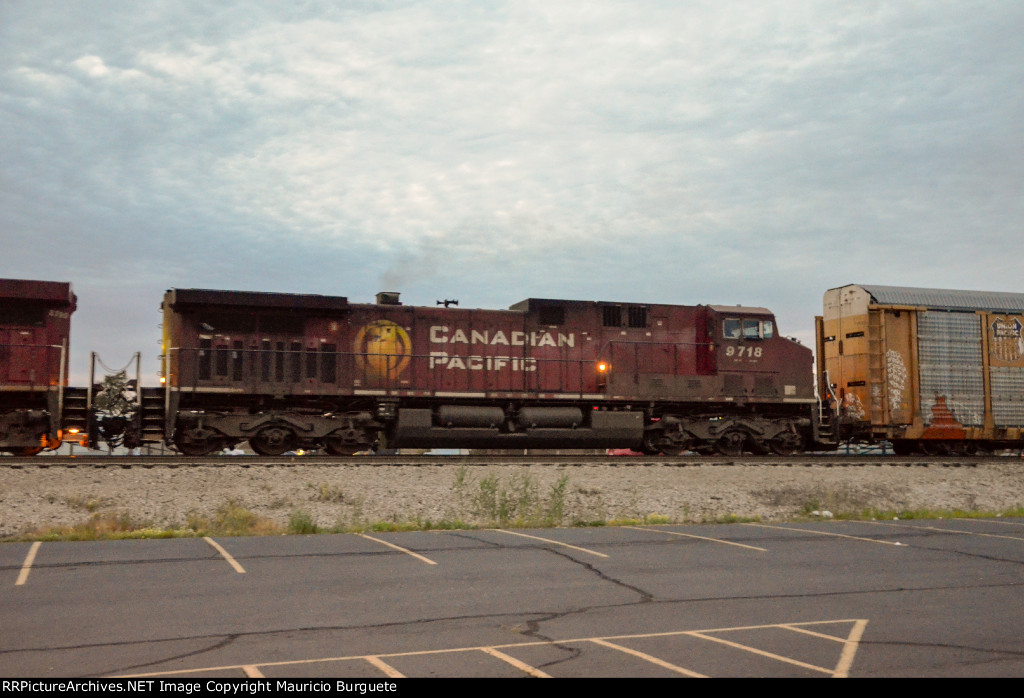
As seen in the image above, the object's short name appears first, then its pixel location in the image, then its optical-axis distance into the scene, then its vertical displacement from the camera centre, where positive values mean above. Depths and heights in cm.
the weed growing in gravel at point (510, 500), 1383 -168
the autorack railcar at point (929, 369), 2152 +89
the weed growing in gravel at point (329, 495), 1423 -158
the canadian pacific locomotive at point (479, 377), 1845 +58
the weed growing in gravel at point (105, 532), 1077 -174
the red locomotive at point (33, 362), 1683 +78
